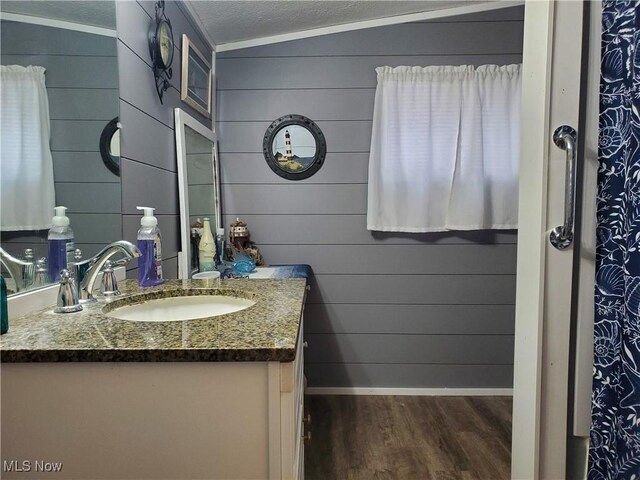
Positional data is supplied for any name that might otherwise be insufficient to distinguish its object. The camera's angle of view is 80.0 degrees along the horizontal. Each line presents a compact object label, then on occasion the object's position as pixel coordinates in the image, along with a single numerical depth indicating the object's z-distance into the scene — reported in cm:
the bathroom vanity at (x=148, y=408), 69
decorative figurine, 230
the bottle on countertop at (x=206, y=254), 185
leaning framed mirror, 179
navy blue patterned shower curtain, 74
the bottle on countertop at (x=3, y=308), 76
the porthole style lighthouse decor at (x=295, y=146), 240
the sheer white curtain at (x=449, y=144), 234
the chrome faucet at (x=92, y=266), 103
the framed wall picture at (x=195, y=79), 185
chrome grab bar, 80
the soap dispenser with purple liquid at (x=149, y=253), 127
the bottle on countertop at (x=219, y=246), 213
